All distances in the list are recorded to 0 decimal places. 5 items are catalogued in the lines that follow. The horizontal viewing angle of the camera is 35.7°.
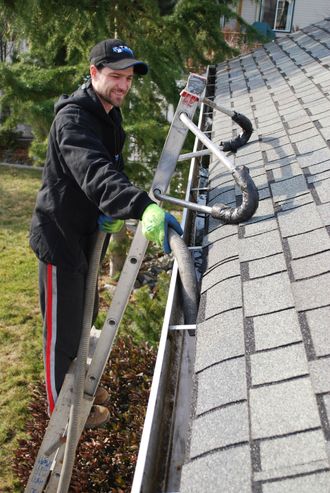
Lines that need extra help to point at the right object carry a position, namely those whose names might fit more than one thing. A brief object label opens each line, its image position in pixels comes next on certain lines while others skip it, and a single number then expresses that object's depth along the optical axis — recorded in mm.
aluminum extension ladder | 2588
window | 19688
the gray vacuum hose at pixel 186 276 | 2199
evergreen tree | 6070
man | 2148
